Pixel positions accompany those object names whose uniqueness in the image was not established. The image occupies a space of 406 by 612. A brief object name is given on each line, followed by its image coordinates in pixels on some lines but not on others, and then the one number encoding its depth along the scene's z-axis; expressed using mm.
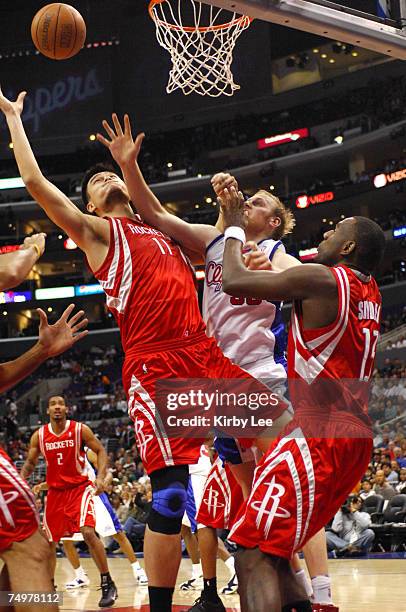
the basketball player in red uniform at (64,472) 8922
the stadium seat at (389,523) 11688
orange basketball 6062
